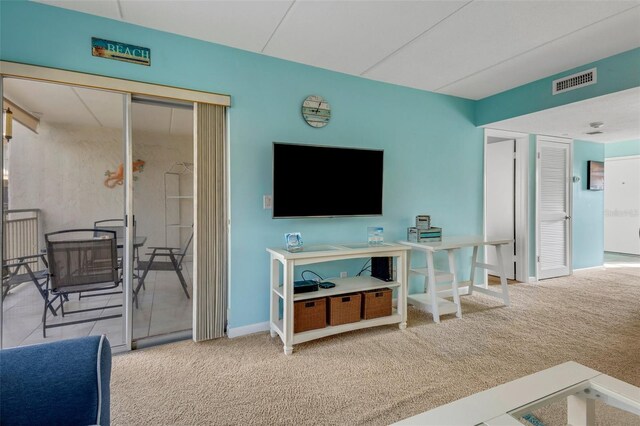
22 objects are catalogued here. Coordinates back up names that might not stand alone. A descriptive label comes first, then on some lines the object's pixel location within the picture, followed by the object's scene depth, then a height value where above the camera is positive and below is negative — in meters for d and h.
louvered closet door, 4.54 +0.05
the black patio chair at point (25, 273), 2.06 -0.45
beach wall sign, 2.19 +1.17
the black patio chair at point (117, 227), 2.34 -0.14
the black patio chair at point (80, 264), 2.24 -0.42
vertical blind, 2.54 -0.11
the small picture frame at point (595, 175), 5.05 +0.61
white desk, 3.02 -0.70
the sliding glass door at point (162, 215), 2.46 -0.05
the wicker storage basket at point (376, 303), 2.74 -0.84
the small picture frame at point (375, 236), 3.04 -0.26
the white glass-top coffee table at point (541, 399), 1.14 -0.77
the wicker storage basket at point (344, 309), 2.61 -0.85
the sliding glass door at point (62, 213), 2.09 -0.03
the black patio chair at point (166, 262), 2.54 -0.44
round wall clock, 2.93 +0.97
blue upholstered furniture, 0.93 -0.56
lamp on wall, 2.04 +0.57
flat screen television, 2.67 +0.28
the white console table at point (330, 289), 2.39 -0.68
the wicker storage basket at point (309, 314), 2.48 -0.86
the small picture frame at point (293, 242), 2.63 -0.28
